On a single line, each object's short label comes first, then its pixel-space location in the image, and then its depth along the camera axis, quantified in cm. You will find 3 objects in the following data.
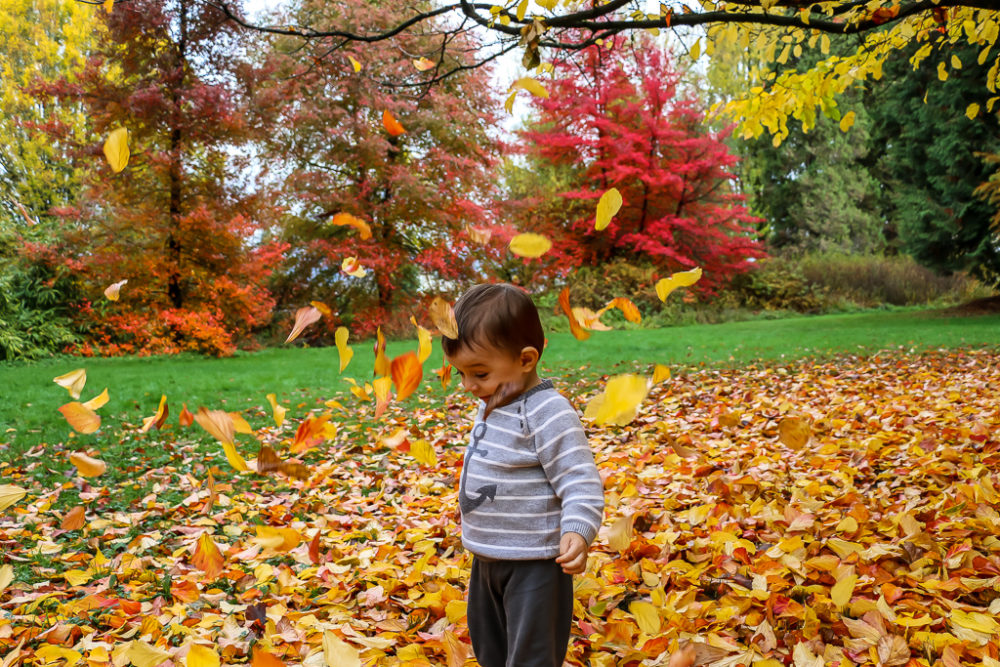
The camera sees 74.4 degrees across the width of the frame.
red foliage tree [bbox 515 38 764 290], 1569
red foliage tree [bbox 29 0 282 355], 972
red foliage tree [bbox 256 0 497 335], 1327
